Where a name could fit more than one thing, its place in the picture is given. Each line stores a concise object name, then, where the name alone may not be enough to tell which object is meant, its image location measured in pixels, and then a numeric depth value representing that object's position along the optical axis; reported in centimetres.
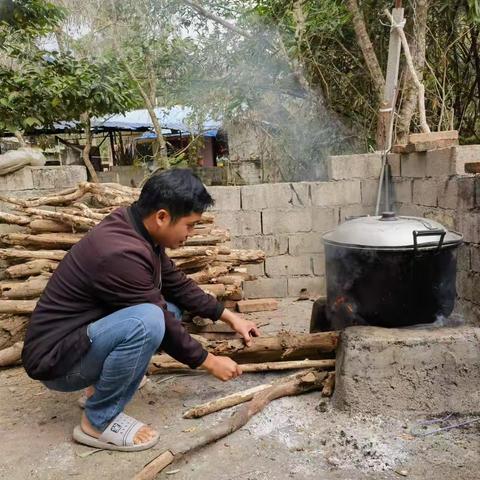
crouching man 223
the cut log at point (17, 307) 378
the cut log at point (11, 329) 373
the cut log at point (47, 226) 457
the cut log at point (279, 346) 299
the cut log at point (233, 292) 456
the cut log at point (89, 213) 454
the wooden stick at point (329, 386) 287
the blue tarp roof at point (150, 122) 1458
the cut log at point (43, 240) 443
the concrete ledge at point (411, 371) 264
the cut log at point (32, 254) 430
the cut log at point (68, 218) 446
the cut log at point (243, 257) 488
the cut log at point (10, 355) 357
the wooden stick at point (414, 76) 472
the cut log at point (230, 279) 464
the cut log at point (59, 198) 477
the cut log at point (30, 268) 415
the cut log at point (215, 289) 440
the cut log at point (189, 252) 445
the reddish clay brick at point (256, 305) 518
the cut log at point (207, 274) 444
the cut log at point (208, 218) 520
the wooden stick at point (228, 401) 278
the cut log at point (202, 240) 474
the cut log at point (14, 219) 463
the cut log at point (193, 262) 451
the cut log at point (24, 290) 392
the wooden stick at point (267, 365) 306
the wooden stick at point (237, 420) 219
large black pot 255
